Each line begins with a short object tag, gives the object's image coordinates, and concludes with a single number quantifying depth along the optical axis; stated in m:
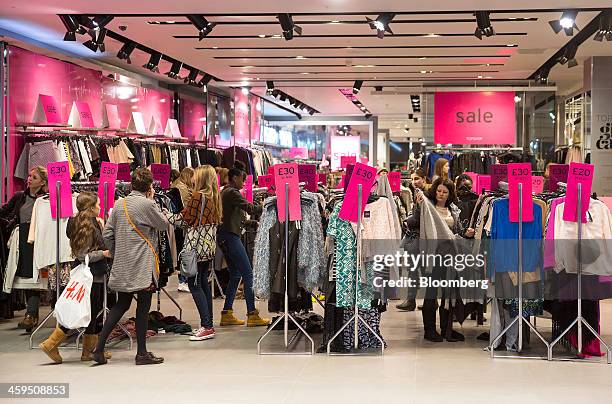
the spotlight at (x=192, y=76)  14.15
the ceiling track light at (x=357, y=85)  15.85
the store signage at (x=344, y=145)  22.70
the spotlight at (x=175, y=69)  13.27
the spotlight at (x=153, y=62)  12.15
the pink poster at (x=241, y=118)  18.55
